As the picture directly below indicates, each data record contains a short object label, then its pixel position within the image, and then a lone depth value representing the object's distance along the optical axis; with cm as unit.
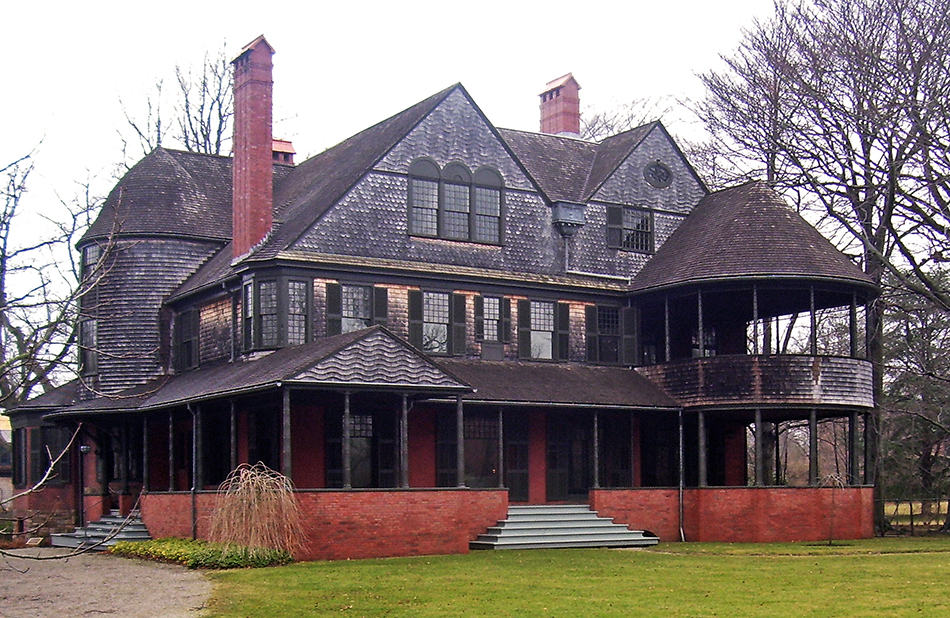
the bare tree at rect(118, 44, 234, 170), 5000
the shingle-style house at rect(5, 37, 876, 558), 2862
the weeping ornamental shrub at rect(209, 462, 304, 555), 2383
